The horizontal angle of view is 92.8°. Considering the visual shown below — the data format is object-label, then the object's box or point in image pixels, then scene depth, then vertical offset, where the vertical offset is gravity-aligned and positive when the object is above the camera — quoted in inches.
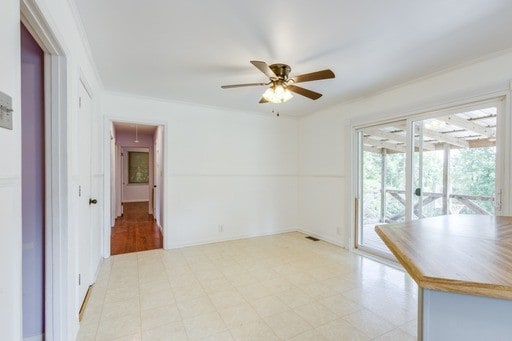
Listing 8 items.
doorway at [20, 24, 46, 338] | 59.6 -2.7
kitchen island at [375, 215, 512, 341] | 25.3 -11.9
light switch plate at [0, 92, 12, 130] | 31.5 +7.5
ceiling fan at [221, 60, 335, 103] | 86.8 +32.0
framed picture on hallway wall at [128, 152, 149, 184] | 340.2 +1.1
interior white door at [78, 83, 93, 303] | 82.1 -10.0
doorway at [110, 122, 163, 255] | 165.9 -30.8
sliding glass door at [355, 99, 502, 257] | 95.5 +1.0
